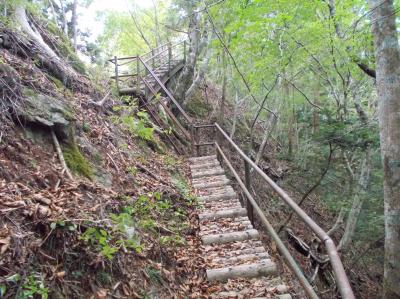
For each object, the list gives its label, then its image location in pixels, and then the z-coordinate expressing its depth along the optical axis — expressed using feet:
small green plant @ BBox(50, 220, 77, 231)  7.93
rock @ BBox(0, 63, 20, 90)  12.07
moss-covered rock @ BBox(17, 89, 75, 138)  12.19
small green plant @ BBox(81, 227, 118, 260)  8.35
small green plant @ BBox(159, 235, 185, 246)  12.01
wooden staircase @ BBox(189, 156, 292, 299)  10.60
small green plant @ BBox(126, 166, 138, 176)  16.08
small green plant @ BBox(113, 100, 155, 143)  21.42
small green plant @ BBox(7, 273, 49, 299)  6.39
